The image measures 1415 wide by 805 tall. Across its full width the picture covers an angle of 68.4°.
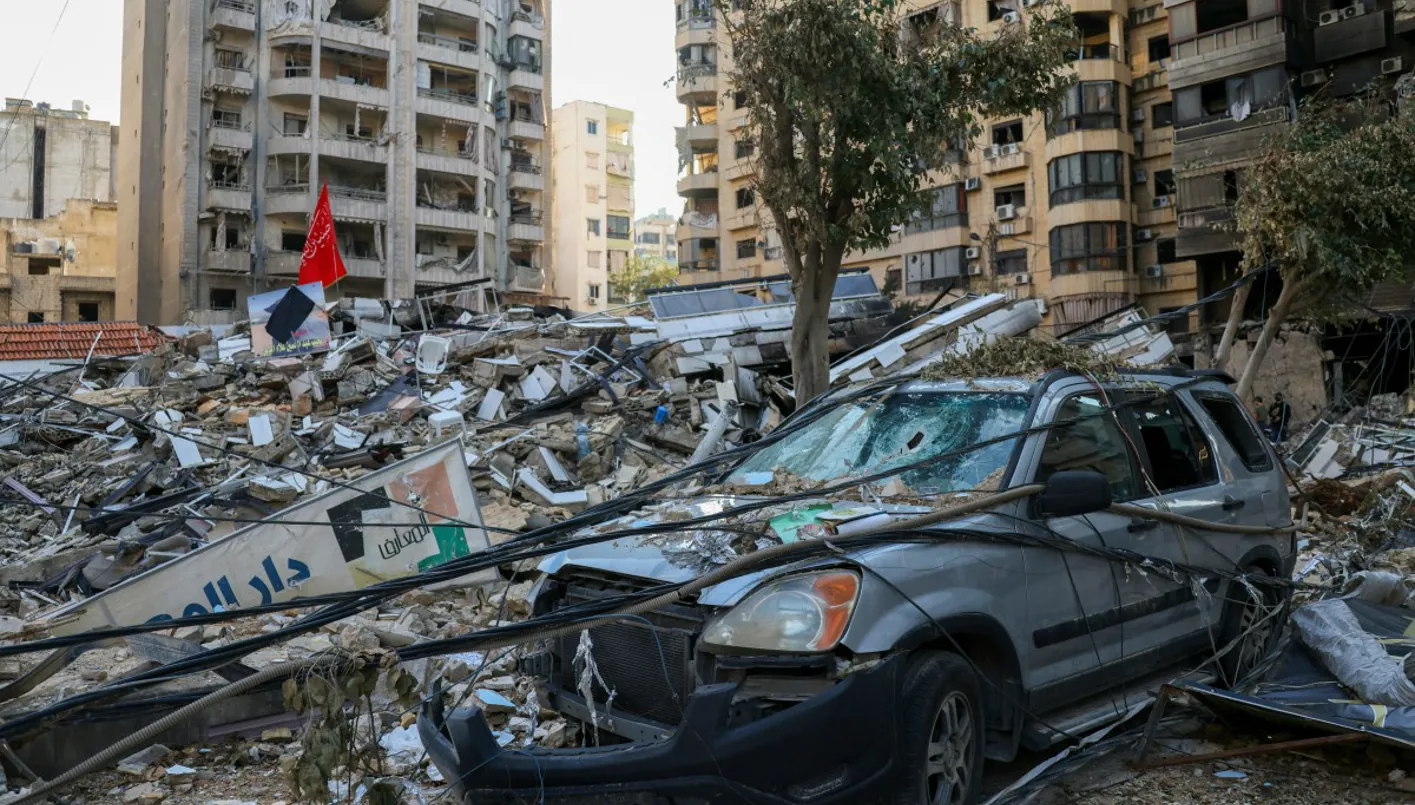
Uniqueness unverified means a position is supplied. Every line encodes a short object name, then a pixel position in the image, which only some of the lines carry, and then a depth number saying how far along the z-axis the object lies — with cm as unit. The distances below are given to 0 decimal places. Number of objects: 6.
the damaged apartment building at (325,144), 4181
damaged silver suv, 334
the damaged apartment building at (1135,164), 2739
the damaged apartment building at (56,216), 4494
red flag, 2177
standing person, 2184
